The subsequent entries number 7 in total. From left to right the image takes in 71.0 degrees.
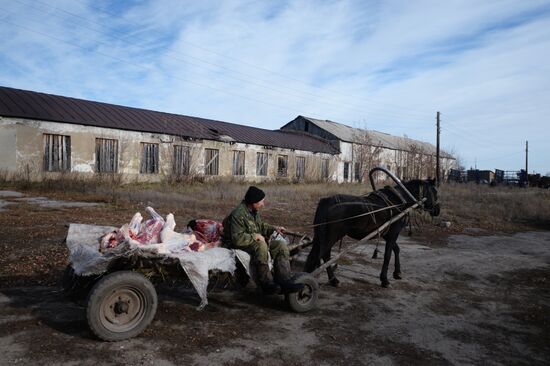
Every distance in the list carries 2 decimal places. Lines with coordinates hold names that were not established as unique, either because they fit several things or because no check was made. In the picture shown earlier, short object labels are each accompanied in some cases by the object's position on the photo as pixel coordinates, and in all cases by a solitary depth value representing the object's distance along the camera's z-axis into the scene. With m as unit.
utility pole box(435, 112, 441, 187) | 30.77
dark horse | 5.85
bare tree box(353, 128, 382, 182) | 36.66
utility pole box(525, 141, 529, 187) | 50.43
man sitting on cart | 4.51
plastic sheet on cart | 3.74
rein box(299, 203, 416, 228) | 5.81
